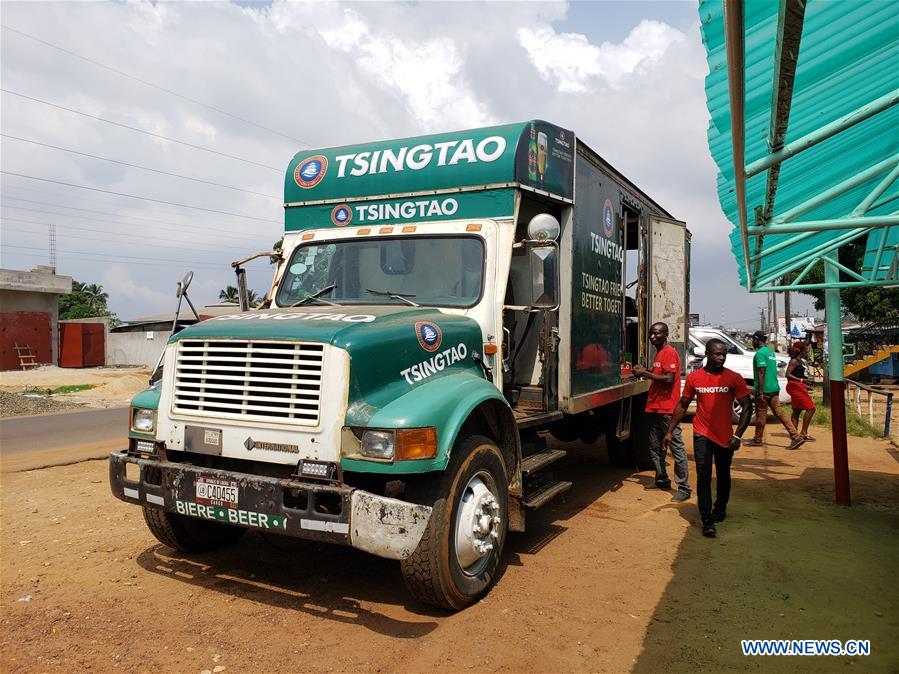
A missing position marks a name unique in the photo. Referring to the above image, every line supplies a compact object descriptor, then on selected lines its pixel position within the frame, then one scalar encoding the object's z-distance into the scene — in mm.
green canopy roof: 2579
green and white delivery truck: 3803
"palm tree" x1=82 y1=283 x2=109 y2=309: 65250
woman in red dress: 10547
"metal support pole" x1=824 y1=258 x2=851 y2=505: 6898
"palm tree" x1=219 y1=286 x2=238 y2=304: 61425
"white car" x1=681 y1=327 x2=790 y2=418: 13844
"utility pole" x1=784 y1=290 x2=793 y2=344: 33172
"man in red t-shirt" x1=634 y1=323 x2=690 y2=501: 7129
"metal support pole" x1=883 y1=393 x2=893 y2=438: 11273
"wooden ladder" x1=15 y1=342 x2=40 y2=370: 28500
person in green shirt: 10984
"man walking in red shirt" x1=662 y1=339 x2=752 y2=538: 5867
